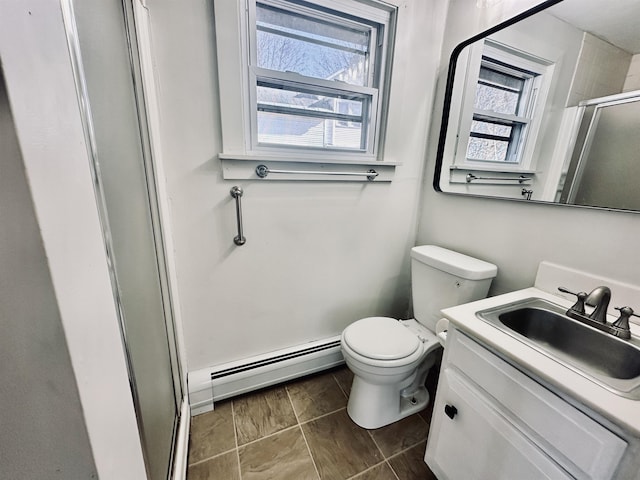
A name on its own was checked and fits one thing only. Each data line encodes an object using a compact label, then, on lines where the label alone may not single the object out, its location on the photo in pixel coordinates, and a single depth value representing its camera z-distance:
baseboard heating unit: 1.31
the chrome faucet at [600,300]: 0.78
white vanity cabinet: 0.58
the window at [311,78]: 1.13
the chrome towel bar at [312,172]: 1.18
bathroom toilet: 1.16
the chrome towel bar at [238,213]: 1.17
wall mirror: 0.86
